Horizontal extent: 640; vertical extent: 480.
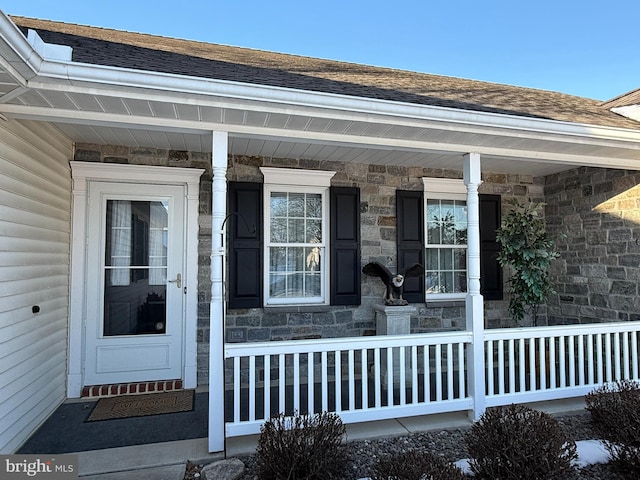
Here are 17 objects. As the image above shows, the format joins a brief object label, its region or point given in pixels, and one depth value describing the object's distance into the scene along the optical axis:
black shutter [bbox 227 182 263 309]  4.00
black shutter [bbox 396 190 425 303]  4.49
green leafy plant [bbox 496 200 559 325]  4.28
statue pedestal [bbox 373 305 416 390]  4.04
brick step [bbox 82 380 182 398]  3.61
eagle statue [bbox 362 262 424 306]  4.17
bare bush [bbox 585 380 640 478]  2.27
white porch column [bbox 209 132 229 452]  2.62
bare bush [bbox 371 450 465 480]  1.84
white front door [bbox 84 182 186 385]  3.69
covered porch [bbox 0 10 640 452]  2.39
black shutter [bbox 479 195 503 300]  4.79
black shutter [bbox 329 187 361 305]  4.27
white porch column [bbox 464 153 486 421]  3.21
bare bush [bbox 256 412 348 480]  2.09
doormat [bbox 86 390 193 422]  3.23
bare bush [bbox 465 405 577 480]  2.03
